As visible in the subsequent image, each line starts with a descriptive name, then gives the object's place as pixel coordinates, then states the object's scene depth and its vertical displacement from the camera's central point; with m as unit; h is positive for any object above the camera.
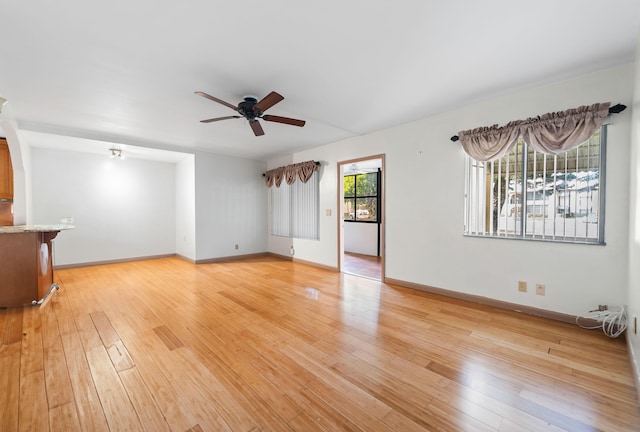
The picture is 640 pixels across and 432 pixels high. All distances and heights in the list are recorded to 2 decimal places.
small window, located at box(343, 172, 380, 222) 6.99 +0.36
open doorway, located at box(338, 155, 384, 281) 6.75 -0.09
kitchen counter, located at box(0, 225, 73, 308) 3.18 -0.67
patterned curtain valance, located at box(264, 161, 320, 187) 5.33 +0.82
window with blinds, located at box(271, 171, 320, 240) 5.51 +0.04
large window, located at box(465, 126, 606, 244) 2.58 +0.17
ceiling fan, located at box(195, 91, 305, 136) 2.63 +1.09
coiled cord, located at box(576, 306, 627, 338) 2.41 -1.01
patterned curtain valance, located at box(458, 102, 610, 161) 2.48 +0.82
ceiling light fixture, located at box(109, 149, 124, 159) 5.02 +1.10
